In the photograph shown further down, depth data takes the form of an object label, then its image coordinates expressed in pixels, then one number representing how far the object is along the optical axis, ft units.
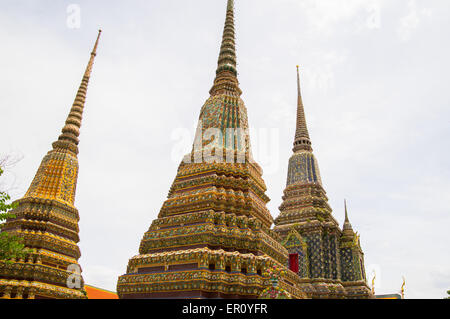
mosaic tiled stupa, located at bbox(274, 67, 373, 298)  81.87
